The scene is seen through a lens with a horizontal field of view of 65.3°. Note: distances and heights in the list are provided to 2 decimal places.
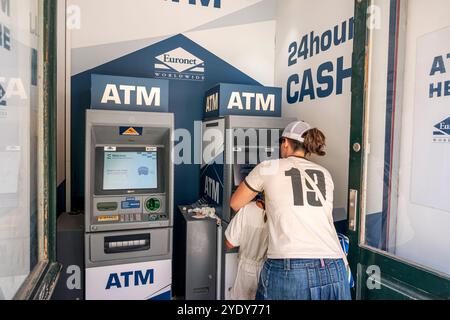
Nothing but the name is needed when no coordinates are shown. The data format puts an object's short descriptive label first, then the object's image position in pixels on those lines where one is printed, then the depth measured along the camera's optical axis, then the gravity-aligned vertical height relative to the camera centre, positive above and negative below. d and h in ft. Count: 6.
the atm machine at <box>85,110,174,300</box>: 8.18 -1.33
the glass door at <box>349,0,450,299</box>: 5.97 +0.15
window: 4.42 +0.01
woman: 6.11 -1.46
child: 7.48 -1.90
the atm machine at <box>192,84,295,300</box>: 9.01 +0.29
